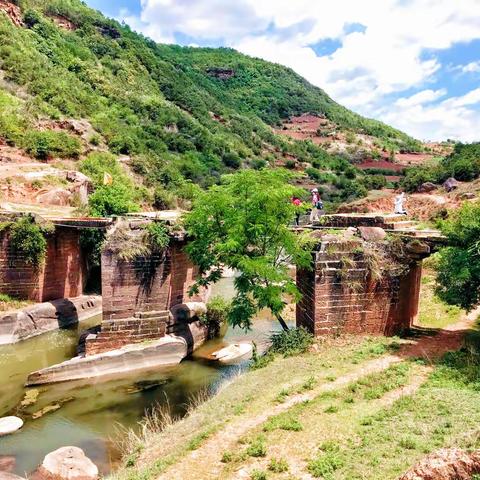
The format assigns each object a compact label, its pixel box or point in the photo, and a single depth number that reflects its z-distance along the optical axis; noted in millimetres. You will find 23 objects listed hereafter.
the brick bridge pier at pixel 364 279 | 13484
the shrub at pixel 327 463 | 6832
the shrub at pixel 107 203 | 23328
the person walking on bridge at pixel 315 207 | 21545
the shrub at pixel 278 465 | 7141
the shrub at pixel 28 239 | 18891
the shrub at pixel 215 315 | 18094
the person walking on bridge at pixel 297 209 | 13781
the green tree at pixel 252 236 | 13156
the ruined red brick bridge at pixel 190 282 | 13539
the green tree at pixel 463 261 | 11000
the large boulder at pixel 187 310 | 16984
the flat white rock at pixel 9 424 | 11497
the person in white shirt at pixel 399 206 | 19038
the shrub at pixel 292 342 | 13192
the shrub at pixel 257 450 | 7660
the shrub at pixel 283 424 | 8422
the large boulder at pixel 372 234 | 13859
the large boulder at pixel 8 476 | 8634
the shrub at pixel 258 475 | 6930
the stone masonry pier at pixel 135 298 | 15828
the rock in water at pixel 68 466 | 9086
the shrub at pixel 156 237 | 15969
